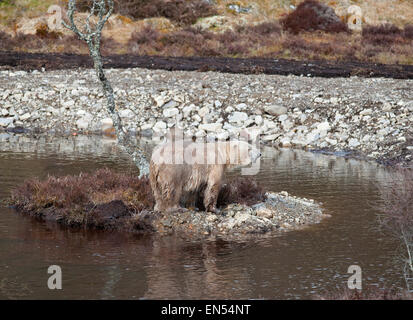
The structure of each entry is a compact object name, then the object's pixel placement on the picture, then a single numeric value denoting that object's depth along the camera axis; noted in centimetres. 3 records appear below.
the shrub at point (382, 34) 4741
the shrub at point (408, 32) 4904
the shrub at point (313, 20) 5062
